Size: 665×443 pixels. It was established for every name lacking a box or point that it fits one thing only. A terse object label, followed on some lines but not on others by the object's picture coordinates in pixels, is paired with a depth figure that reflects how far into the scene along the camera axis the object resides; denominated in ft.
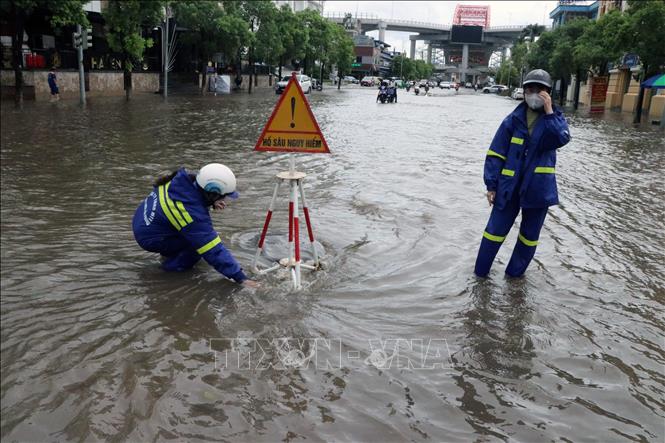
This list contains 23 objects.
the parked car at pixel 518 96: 196.26
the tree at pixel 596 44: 95.30
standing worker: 15.85
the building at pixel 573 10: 248.83
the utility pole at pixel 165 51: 99.19
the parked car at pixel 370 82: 300.57
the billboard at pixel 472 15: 619.67
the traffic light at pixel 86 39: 69.21
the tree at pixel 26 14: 60.80
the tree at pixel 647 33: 80.02
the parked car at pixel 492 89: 322.55
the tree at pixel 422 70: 535.60
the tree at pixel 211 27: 120.98
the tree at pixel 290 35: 159.94
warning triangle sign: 15.28
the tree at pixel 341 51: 240.36
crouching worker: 14.99
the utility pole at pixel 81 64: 69.09
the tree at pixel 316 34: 198.29
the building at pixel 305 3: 350.25
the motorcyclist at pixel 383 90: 121.60
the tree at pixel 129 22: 78.79
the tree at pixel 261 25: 142.31
